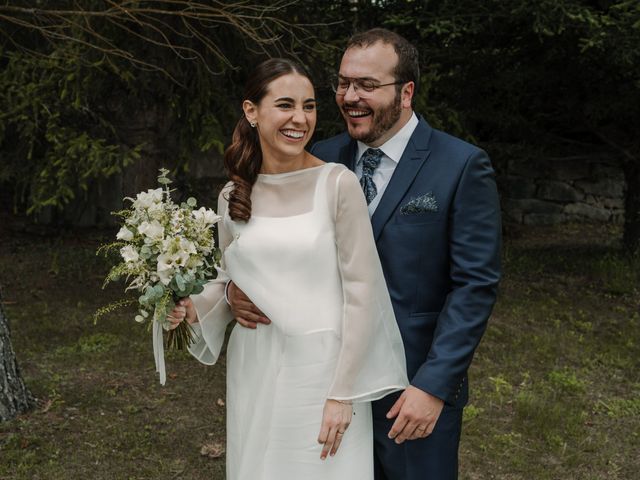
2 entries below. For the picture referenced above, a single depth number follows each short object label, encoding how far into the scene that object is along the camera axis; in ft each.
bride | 8.59
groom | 8.71
